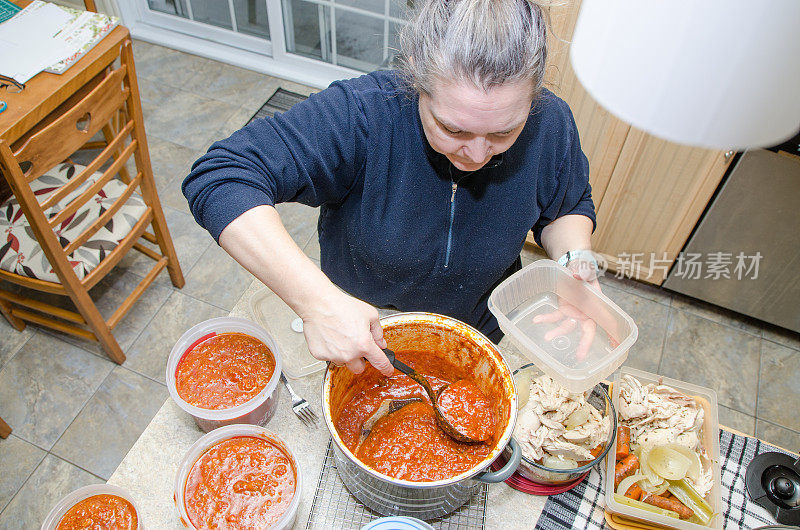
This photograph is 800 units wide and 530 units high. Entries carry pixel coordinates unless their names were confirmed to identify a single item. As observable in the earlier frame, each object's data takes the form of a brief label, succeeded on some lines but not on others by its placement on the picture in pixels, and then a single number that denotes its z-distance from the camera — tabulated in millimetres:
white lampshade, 399
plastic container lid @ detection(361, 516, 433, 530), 835
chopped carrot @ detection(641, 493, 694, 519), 1013
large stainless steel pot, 818
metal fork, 1082
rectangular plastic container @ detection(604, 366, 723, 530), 983
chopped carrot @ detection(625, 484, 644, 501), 1026
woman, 905
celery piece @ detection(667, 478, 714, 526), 1012
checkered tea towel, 1020
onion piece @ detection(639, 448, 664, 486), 1036
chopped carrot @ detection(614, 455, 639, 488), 1039
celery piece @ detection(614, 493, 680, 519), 995
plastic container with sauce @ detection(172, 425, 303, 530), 877
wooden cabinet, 2018
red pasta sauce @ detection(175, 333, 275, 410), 1023
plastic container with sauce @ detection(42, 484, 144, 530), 934
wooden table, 1729
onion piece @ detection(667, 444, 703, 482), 1039
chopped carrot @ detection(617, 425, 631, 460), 1058
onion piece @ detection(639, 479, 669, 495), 1033
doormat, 3195
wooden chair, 1550
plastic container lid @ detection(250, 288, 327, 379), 1158
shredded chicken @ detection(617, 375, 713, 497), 1091
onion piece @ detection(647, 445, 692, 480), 1024
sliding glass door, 3127
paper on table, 1921
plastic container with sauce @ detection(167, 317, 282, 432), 983
